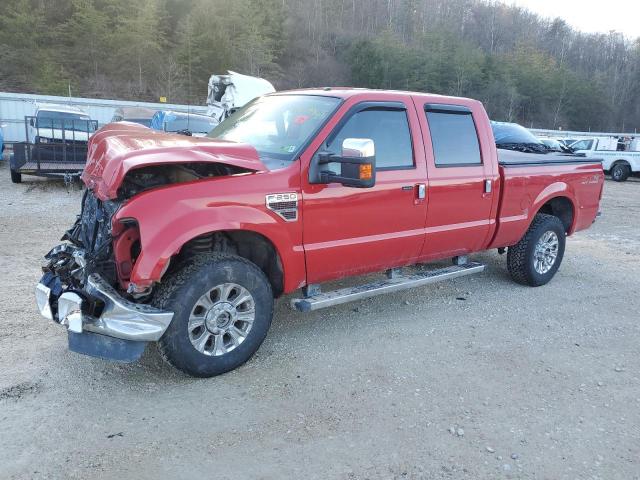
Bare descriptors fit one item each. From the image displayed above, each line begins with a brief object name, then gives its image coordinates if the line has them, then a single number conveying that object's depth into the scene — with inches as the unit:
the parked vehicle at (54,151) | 451.8
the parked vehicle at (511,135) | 308.4
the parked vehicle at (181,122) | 549.0
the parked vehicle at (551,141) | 719.1
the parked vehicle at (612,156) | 808.9
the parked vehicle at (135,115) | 705.6
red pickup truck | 128.0
